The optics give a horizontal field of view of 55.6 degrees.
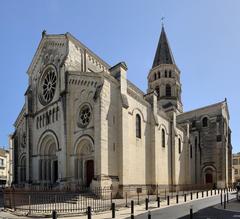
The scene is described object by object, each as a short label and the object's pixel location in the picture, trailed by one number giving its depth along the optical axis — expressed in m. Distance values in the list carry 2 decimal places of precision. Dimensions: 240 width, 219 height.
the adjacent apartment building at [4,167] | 47.16
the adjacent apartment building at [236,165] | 61.30
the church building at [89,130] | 19.66
